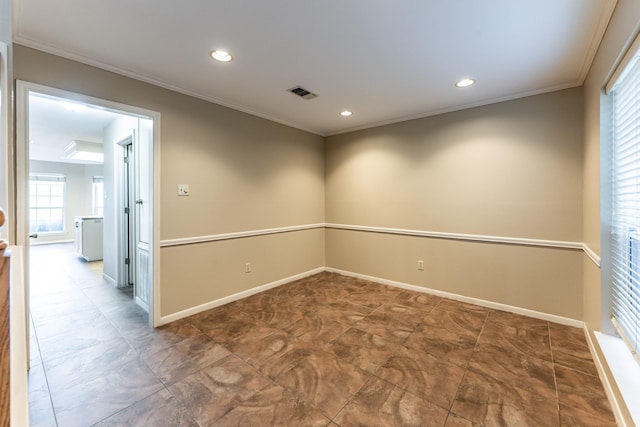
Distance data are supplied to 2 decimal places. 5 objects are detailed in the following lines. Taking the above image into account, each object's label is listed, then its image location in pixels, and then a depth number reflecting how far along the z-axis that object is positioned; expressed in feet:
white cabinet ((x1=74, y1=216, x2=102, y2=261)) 18.70
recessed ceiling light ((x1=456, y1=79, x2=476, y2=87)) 8.63
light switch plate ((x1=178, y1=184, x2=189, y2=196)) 9.35
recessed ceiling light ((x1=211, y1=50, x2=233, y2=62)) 7.10
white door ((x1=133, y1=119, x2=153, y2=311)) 9.28
